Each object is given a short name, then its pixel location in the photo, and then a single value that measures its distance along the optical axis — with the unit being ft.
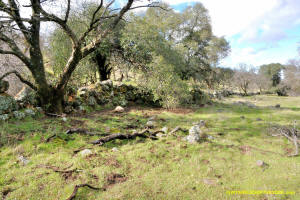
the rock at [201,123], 27.00
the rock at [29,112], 23.98
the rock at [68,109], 28.86
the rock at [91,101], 34.44
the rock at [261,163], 14.46
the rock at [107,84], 40.04
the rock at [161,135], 20.86
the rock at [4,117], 21.24
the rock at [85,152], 14.73
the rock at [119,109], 34.27
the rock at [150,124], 25.29
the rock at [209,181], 11.98
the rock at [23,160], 13.12
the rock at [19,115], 22.75
